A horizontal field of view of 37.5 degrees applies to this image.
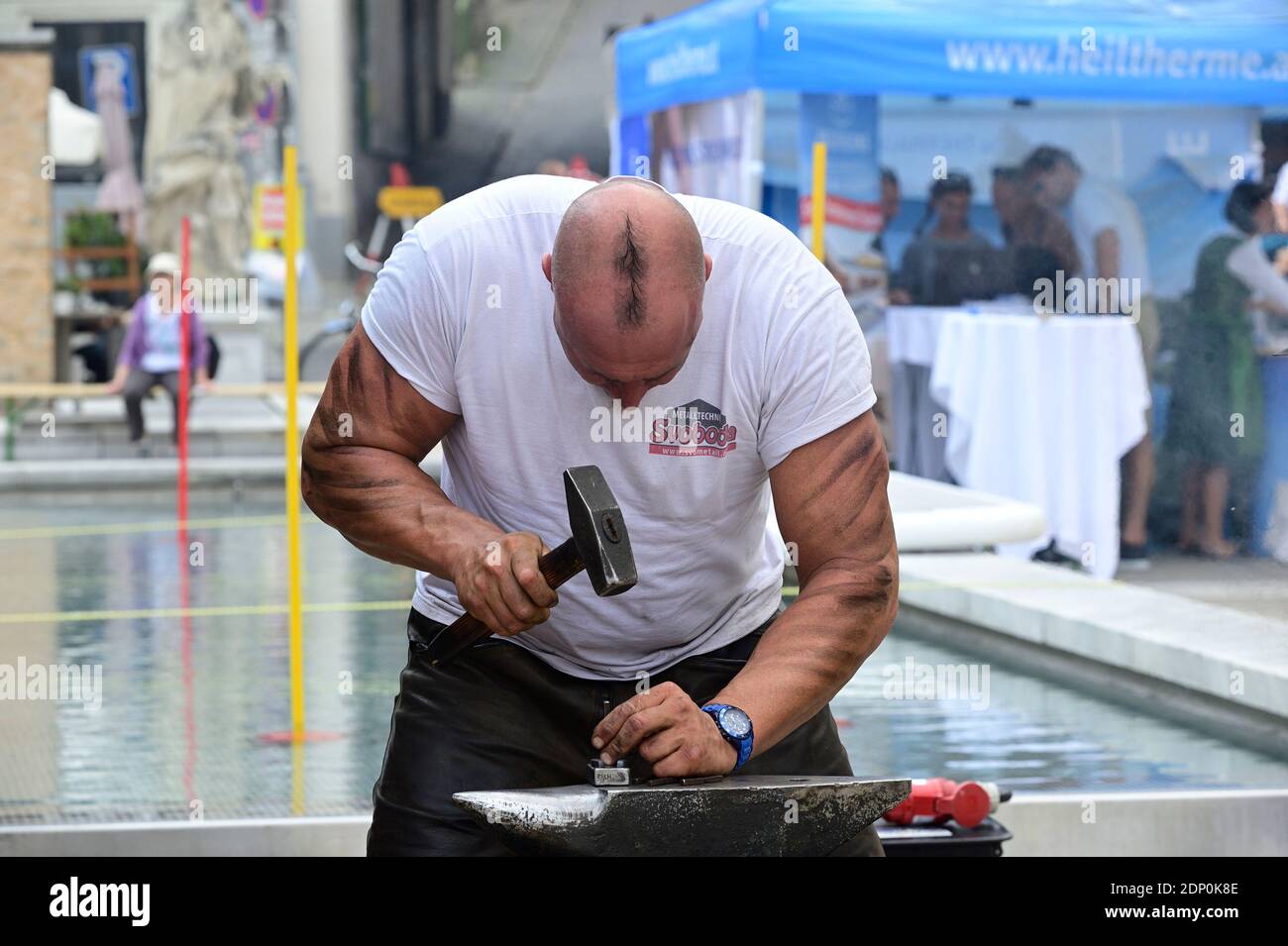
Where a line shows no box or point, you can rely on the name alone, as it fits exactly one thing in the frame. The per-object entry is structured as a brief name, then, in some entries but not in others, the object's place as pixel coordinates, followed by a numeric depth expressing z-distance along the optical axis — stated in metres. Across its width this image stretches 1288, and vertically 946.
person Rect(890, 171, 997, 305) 10.70
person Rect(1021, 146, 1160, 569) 9.08
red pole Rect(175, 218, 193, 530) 10.88
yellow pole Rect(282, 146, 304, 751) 5.78
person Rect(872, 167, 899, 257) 11.31
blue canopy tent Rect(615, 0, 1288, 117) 9.48
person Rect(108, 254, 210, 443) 13.52
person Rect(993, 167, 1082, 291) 10.48
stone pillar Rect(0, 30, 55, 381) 16.55
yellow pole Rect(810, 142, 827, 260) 6.45
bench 14.04
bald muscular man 3.01
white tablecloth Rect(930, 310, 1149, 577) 8.70
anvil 2.52
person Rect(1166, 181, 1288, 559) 9.25
